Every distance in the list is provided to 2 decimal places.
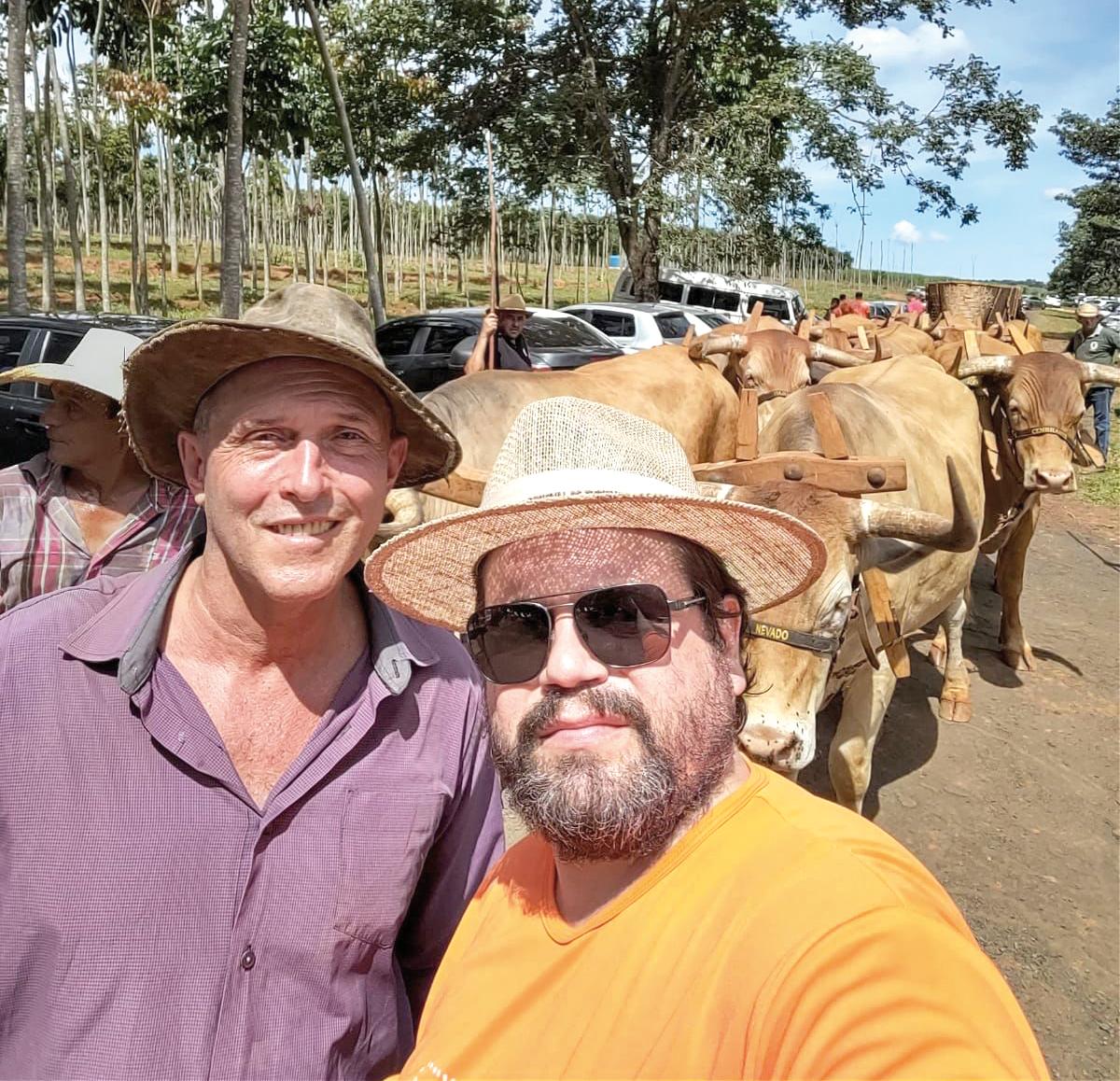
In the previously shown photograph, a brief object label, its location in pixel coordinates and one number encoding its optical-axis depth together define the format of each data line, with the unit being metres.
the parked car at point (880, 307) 28.40
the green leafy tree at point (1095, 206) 31.97
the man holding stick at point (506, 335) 7.51
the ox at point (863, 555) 3.22
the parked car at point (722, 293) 20.31
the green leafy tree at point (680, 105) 17.39
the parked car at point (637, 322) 15.08
